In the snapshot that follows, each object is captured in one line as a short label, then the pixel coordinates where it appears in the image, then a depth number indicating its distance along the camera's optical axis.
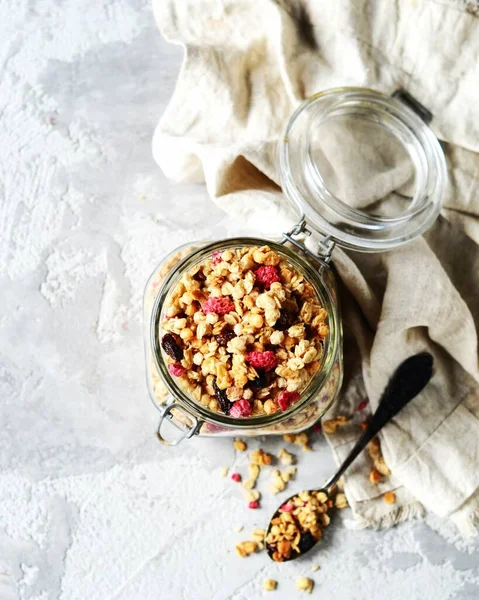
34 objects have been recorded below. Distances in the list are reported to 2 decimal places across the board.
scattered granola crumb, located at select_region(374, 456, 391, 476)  1.04
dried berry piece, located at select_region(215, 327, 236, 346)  0.79
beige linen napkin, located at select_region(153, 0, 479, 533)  0.95
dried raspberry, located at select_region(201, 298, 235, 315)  0.79
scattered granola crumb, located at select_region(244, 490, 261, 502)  1.03
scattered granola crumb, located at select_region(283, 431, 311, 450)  1.04
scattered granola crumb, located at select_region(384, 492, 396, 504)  1.03
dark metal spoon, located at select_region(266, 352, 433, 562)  0.99
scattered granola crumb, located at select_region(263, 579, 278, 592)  1.02
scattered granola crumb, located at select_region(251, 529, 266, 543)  1.03
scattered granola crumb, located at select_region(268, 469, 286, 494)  1.03
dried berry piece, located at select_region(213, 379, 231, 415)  0.79
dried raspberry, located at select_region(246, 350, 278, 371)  0.78
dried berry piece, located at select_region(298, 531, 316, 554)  1.00
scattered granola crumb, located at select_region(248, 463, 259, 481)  1.03
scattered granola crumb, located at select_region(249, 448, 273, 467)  1.04
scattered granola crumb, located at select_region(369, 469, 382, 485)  1.03
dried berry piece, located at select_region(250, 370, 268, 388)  0.79
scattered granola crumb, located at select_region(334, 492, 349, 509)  1.04
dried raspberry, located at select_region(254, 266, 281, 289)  0.81
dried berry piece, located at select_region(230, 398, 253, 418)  0.78
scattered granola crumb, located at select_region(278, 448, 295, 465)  1.04
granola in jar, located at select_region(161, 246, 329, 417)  0.78
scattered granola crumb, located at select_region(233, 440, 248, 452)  1.04
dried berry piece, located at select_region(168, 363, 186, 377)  0.80
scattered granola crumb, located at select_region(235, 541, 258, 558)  1.02
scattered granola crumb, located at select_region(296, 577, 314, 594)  1.02
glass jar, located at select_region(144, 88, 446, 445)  0.85
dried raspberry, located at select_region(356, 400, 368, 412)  1.05
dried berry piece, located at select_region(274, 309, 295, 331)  0.80
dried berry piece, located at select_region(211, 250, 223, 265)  0.84
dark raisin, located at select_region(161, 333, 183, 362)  0.80
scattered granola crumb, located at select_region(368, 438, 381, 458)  1.04
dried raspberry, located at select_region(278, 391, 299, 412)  0.80
